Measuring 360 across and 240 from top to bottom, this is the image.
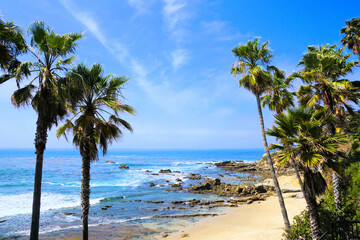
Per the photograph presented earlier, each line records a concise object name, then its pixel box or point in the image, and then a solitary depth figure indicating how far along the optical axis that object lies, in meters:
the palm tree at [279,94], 15.04
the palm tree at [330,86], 12.24
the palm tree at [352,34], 24.88
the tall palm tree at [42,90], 8.83
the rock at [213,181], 39.35
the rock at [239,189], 32.58
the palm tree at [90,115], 9.46
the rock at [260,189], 32.19
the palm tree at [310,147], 7.88
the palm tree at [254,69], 13.27
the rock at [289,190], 28.27
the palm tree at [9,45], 7.99
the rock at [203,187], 36.25
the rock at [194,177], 51.11
